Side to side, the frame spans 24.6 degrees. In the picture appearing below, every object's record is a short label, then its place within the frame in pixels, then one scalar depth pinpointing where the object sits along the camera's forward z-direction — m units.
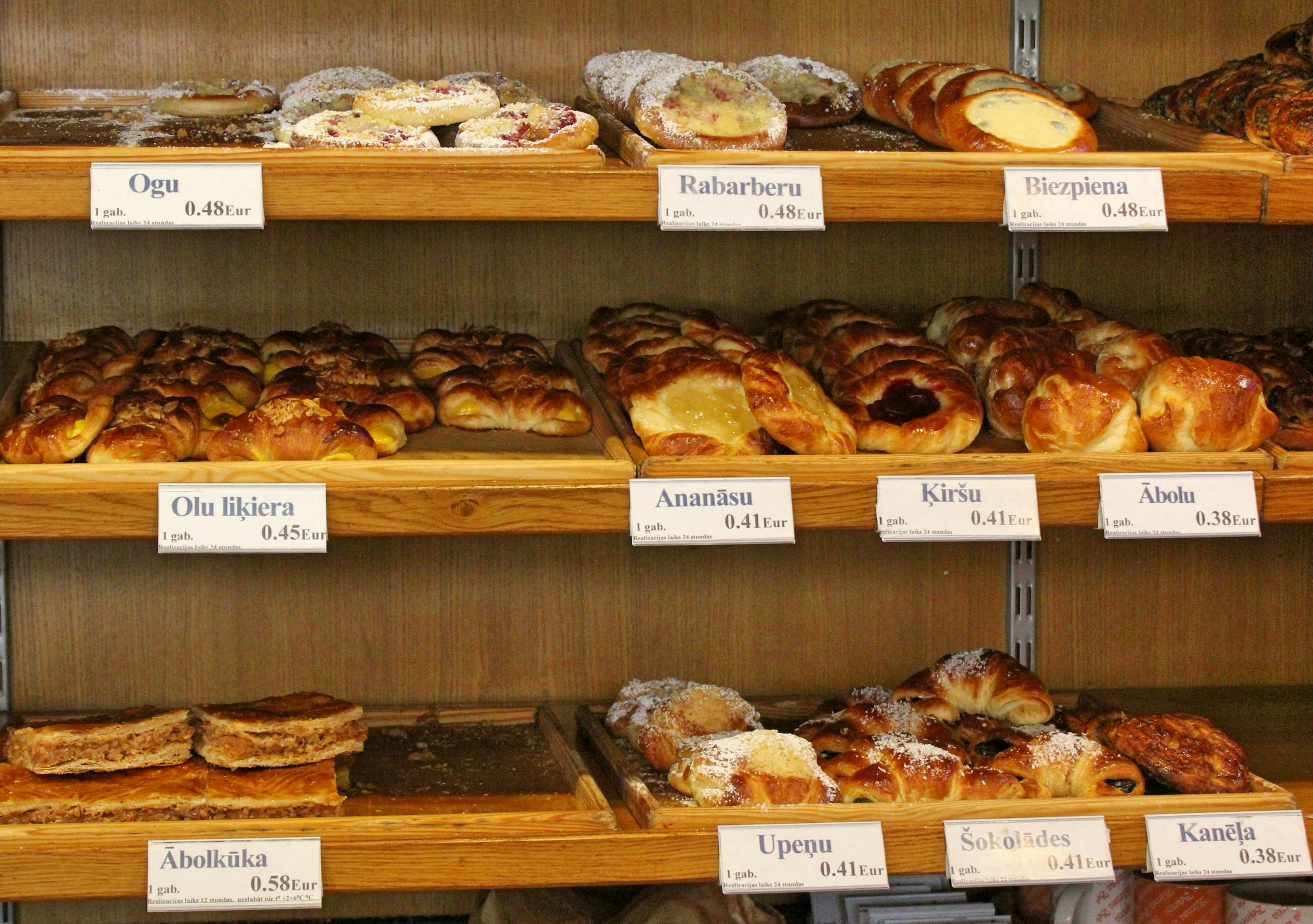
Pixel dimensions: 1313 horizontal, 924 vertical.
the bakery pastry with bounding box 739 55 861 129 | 2.03
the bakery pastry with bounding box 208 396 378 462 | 1.86
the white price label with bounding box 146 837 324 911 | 1.82
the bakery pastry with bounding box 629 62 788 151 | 1.87
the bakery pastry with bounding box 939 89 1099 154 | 1.90
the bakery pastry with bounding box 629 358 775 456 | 1.89
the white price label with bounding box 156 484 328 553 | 1.81
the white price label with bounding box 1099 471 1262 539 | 1.88
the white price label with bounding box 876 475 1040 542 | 1.87
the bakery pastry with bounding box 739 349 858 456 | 1.87
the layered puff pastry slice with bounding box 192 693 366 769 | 1.91
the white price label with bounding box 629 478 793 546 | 1.84
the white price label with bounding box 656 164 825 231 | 1.82
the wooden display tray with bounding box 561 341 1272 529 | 1.86
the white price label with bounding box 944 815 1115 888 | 1.86
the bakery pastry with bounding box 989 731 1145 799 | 1.92
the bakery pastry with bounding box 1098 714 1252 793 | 1.93
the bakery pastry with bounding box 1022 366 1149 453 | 1.91
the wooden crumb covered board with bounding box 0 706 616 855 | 1.83
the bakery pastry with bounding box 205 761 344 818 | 1.86
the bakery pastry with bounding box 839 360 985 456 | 1.91
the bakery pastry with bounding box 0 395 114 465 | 1.84
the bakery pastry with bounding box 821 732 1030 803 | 1.88
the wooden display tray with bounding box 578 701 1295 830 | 1.85
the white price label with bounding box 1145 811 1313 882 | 1.89
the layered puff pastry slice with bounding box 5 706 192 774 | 1.88
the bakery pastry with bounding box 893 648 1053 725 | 2.03
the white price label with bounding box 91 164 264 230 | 1.78
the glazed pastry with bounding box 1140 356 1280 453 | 1.91
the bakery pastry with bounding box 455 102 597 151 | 1.85
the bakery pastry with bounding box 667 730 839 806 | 1.86
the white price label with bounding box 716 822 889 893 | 1.84
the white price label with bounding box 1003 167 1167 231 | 1.85
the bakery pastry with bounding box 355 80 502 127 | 1.90
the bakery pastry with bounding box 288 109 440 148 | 1.83
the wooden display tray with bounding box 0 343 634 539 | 1.80
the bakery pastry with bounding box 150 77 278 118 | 1.99
